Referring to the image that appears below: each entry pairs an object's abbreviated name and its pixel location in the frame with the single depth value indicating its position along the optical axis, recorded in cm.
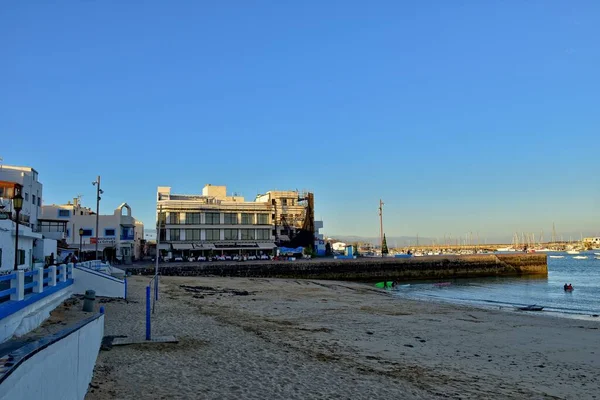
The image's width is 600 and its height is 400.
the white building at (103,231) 6294
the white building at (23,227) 2119
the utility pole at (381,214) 8688
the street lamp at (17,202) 1543
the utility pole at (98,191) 3831
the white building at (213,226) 7375
